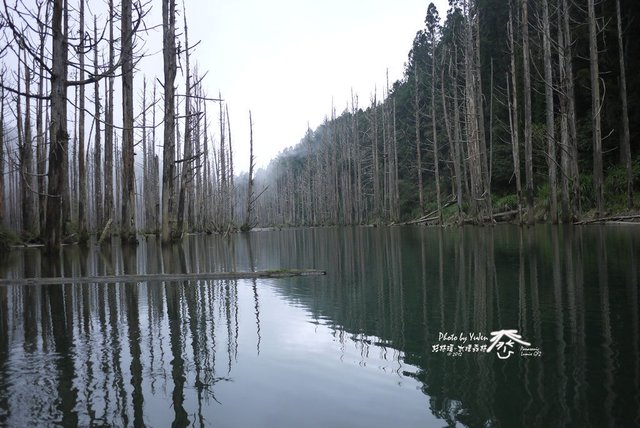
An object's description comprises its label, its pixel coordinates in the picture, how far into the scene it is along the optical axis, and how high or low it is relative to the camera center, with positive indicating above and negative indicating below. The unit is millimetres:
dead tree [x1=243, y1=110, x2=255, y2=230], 27461 +4148
